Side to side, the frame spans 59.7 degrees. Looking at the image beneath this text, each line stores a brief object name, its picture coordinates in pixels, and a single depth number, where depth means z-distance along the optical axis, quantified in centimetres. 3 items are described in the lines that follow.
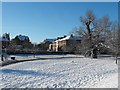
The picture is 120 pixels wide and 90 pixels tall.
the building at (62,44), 4101
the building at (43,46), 5448
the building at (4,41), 4474
